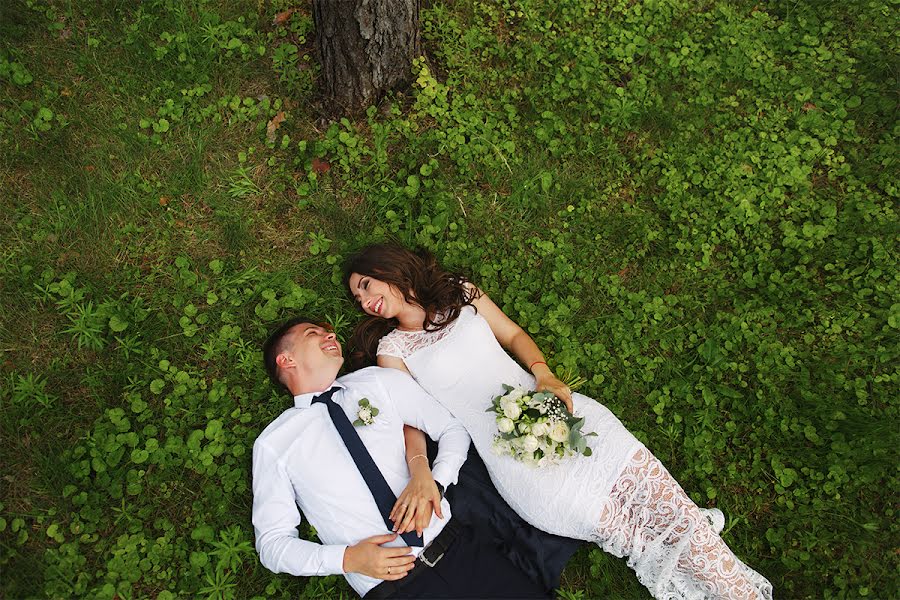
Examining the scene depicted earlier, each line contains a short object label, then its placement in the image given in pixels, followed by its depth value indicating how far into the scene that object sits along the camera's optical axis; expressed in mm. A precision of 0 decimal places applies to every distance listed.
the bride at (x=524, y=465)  3568
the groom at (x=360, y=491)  3553
